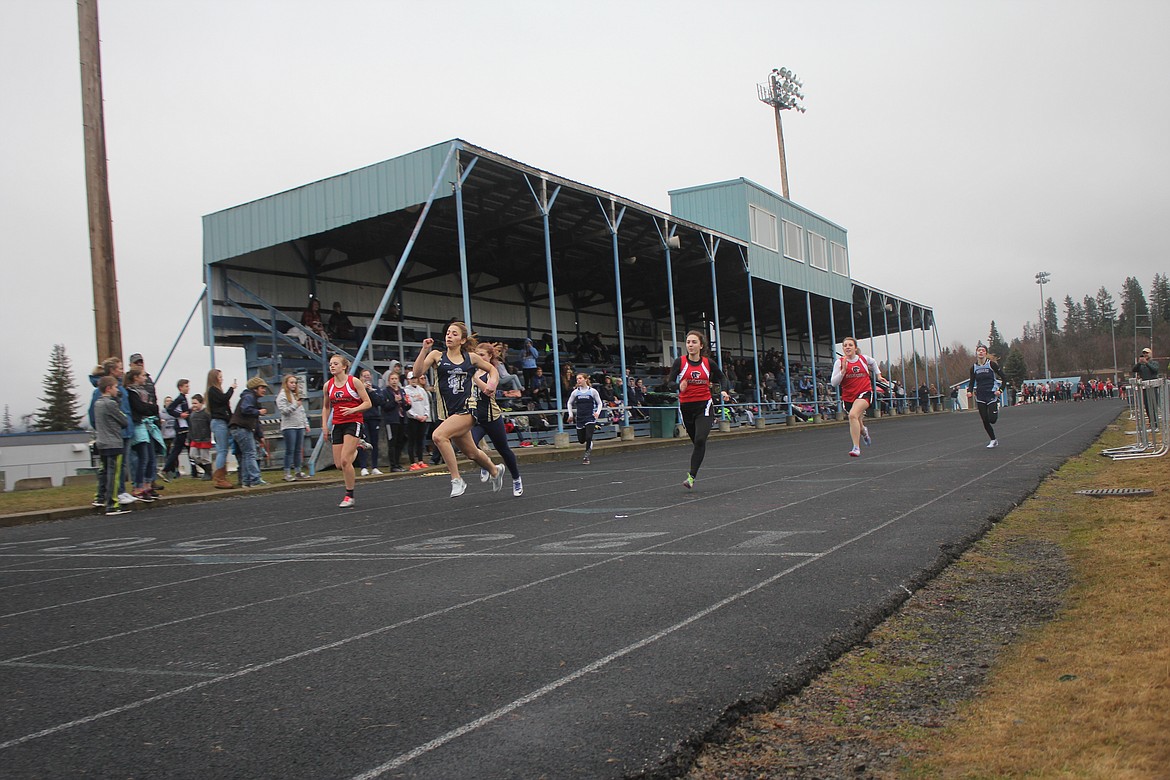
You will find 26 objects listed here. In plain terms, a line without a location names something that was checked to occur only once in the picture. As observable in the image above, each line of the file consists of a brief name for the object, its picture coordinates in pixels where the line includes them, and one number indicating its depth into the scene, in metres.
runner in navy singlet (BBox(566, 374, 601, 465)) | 19.00
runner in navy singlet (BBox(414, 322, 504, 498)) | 10.24
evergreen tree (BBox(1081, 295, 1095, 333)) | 169.85
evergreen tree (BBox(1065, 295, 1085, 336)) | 177.12
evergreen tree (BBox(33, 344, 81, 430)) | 77.18
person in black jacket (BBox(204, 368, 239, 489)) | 14.35
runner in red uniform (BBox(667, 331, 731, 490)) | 11.22
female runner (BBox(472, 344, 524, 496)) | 10.40
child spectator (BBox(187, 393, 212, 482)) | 16.41
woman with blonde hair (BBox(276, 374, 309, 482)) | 14.88
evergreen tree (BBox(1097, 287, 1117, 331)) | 170.12
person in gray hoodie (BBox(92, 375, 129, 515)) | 11.42
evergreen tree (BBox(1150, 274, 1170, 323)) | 150.76
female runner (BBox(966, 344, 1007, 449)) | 17.12
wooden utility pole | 14.11
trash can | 27.06
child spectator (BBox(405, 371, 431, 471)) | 17.09
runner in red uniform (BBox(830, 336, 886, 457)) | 14.95
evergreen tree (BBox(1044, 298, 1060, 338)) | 191.73
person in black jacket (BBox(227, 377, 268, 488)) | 14.25
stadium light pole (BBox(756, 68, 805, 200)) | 54.50
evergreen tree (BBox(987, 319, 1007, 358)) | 180.88
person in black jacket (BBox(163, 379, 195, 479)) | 17.77
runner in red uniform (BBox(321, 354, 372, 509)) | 10.79
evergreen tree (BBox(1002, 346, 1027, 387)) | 128.25
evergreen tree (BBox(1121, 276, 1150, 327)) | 161.38
